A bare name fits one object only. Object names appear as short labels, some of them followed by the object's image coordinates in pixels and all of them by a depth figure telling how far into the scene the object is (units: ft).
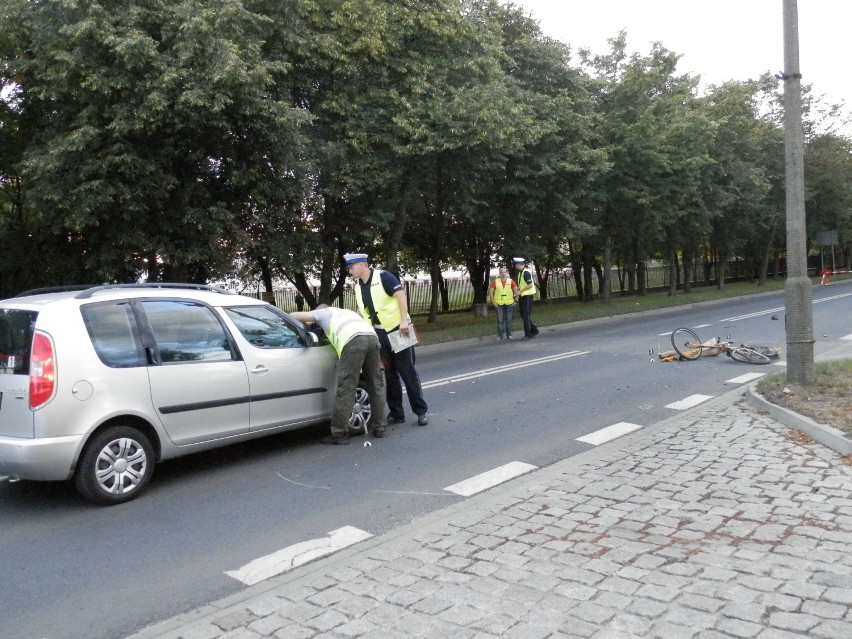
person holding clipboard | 26.50
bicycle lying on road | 41.22
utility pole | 29.37
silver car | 18.21
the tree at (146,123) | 41.39
